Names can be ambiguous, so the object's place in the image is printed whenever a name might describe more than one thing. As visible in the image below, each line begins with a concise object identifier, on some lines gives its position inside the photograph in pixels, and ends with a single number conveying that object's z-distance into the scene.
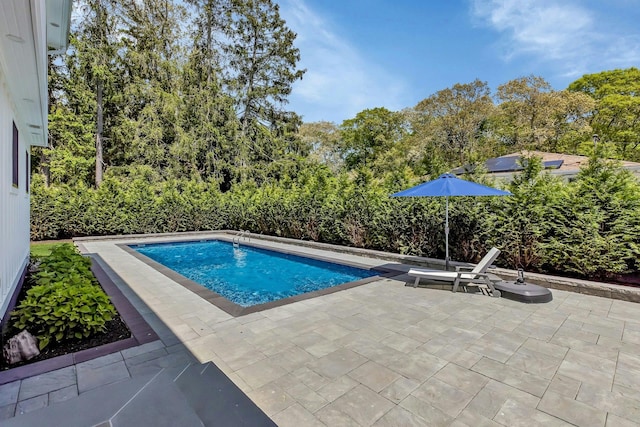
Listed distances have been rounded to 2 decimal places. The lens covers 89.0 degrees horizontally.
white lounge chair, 5.80
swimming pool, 7.95
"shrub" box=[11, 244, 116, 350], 3.53
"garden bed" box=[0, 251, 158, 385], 3.08
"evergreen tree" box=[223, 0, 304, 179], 24.17
